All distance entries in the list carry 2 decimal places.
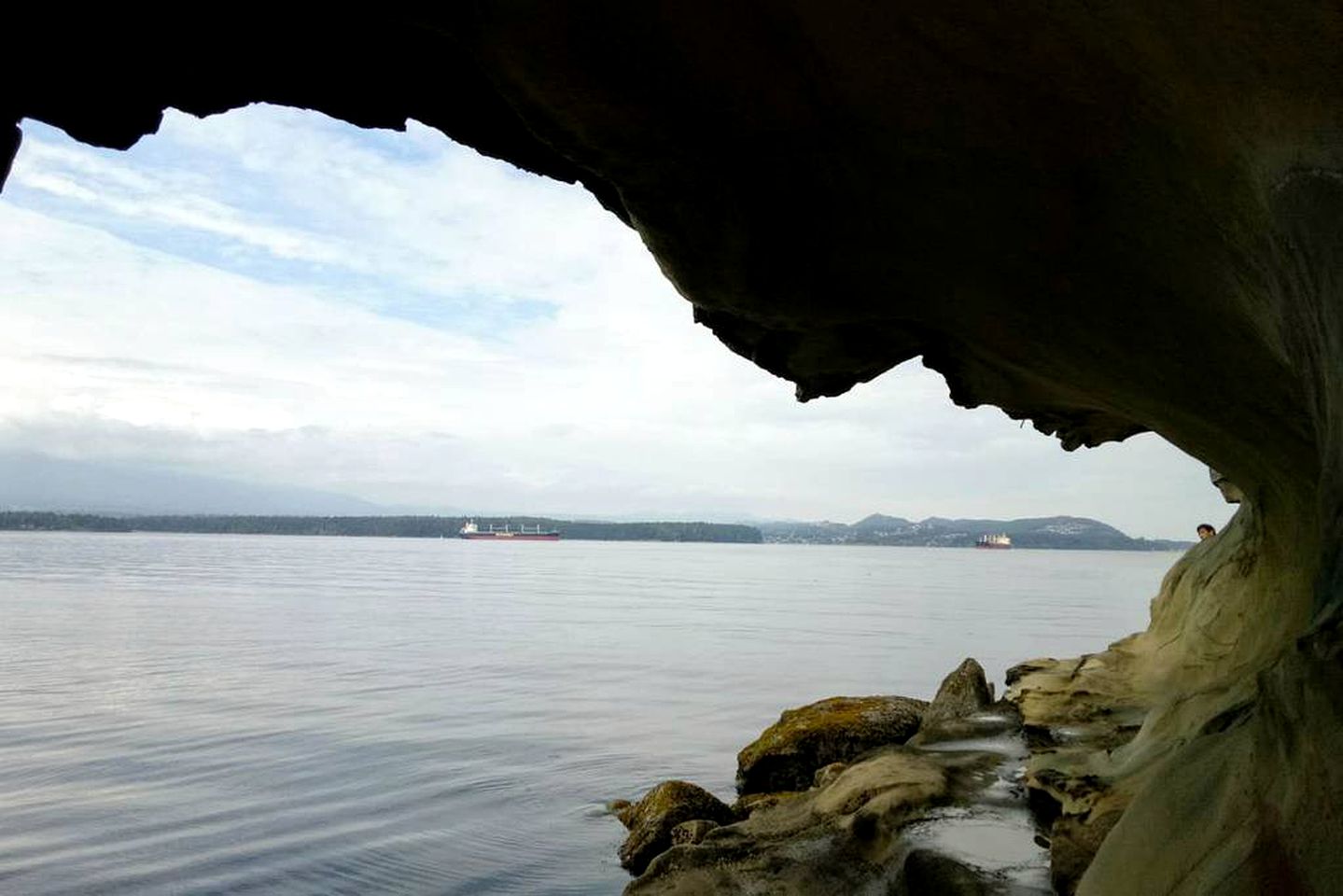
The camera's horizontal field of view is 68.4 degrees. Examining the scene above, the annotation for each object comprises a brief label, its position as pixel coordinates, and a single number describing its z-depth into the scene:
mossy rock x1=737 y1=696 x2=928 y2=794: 12.23
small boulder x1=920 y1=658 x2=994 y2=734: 13.64
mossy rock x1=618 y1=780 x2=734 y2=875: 10.27
